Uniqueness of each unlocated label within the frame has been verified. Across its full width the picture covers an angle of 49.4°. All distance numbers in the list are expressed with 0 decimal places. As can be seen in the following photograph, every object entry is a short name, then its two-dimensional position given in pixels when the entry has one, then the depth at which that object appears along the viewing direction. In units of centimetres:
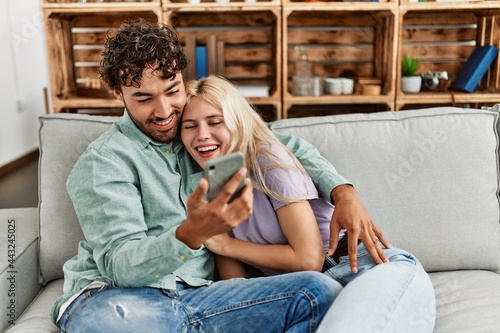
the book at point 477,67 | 281
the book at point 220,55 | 285
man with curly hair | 110
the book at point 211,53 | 282
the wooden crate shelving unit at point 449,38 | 293
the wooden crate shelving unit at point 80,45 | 266
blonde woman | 125
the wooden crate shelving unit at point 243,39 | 294
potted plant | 284
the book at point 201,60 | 282
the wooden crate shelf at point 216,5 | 262
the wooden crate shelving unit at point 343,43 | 293
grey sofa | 156
